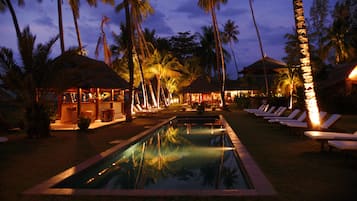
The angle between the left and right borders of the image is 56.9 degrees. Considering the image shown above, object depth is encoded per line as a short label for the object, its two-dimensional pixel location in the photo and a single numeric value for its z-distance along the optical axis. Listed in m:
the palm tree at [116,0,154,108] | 23.57
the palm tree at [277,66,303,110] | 27.09
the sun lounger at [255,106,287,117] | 15.12
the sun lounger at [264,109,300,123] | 12.91
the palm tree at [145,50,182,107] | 33.53
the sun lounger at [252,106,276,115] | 17.26
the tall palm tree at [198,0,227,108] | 25.27
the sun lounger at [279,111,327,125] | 10.46
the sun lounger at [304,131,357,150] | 7.01
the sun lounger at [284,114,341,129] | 9.25
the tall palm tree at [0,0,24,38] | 16.64
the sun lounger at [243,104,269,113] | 19.11
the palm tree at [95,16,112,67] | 26.59
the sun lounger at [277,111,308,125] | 11.51
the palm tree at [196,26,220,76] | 49.91
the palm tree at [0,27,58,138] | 10.18
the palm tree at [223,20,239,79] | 54.25
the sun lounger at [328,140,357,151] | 5.77
